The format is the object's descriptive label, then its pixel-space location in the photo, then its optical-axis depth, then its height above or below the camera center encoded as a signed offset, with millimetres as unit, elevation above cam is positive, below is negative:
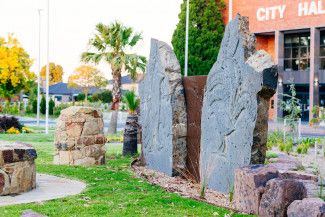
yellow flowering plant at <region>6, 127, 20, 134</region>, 29828 -1384
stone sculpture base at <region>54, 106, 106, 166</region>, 15758 -905
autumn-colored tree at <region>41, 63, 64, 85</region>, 114375 +5167
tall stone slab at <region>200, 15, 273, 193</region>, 10508 -37
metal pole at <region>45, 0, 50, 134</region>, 32638 +1364
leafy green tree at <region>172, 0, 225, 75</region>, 52344 +5638
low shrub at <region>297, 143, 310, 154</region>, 20359 -1405
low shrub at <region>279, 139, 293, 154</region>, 20734 -1380
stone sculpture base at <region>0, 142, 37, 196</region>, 10586 -1125
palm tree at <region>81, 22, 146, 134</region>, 33938 +2576
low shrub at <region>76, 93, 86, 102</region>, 73844 +555
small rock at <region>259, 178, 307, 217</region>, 8375 -1189
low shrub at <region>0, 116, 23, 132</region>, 30484 -1062
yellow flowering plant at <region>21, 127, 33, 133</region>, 30956 -1386
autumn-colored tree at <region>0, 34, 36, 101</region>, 42719 +2248
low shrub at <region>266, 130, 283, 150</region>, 22688 -1280
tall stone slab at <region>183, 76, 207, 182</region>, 13242 -339
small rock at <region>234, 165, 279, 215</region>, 9031 -1163
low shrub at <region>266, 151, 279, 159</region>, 18109 -1477
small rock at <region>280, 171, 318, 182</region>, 10293 -1191
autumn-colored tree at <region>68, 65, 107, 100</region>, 87188 +3251
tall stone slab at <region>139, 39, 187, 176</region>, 13625 -244
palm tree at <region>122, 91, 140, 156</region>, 19016 -959
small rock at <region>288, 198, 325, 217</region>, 7547 -1243
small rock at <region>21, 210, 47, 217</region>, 8049 -1418
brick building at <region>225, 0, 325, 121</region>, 46094 +4920
